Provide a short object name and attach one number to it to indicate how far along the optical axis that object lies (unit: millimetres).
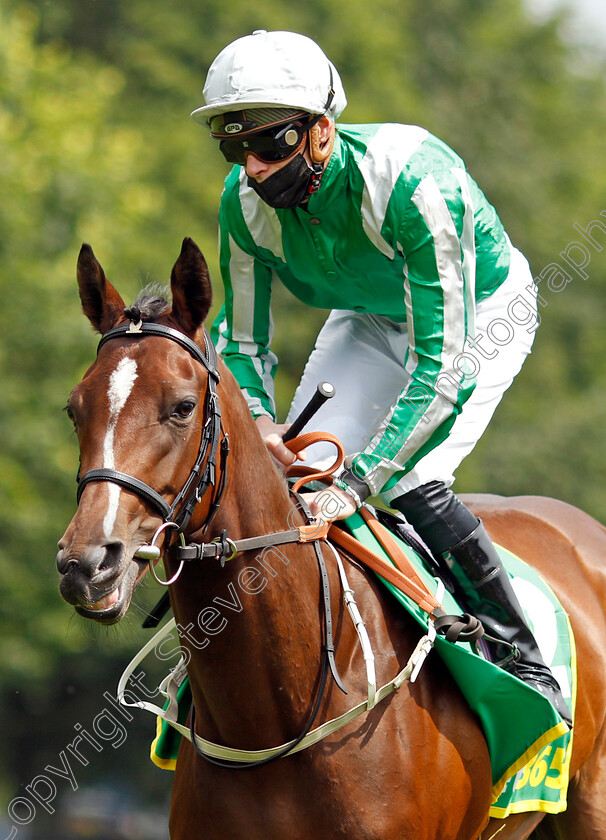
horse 6047
